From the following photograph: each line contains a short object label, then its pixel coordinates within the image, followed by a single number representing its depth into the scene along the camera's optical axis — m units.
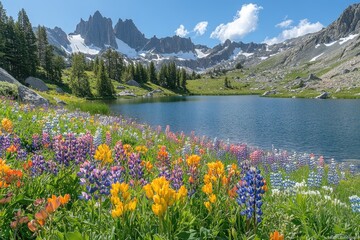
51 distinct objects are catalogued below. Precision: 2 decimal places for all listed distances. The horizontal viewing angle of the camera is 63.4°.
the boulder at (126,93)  99.82
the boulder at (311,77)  149.50
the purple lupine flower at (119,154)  5.98
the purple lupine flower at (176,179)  4.38
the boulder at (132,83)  121.06
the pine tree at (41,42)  93.75
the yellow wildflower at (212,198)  3.53
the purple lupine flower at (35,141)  7.36
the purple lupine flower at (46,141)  7.09
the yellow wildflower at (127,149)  6.20
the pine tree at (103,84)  88.75
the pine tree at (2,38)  66.51
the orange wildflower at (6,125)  7.05
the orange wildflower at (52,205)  2.74
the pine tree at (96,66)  110.01
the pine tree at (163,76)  142.62
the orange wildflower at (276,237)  2.68
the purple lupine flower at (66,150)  5.19
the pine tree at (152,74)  140.62
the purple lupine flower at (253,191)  3.35
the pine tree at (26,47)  72.75
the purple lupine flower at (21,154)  5.66
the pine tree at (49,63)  83.69
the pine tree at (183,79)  149.50
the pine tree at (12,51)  70.56
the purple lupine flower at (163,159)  6.03
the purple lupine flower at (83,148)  5.57
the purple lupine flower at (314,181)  7.84
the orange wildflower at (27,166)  4.43
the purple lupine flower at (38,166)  4.75
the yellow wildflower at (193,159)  4.66
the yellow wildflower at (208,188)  3.63
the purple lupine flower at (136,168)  4.74
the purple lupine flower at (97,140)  8.82
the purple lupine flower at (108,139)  9.90
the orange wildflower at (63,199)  2.98
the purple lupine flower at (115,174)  3.77
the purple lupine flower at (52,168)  4.77
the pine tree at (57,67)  85.69
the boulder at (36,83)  61.43
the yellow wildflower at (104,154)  4.30
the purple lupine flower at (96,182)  3.47
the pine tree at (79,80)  78.81
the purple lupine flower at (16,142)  6.43
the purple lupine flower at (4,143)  6.05
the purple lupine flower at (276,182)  6.67
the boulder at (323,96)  99.46
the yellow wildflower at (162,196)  2.79
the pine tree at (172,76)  144.81
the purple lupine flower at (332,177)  9.68
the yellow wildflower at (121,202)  2.91
